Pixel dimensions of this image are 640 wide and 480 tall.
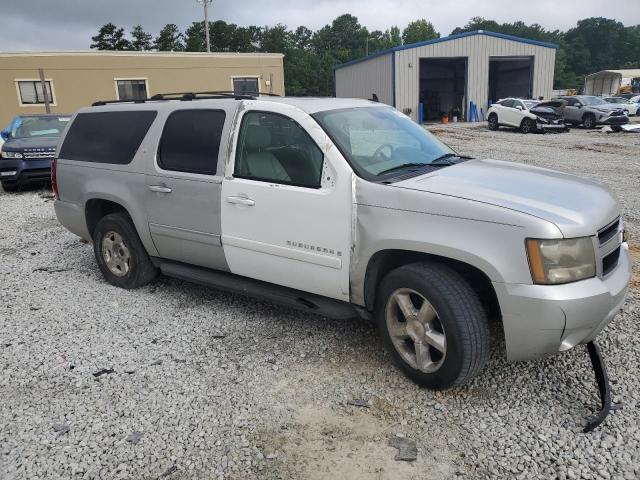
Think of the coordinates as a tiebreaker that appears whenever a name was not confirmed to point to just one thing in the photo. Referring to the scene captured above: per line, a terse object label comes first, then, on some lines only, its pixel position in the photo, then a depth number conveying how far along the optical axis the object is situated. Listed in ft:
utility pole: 129.18
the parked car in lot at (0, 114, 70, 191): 36.94
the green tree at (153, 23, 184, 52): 215.92
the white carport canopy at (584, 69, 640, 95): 212.23
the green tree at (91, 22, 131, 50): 203.21
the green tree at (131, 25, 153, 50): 209.15
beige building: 89.35
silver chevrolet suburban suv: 9.62
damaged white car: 75.00
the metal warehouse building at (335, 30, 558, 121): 101.14
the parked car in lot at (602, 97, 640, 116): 97.09
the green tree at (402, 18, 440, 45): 350.02
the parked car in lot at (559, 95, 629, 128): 77.92
